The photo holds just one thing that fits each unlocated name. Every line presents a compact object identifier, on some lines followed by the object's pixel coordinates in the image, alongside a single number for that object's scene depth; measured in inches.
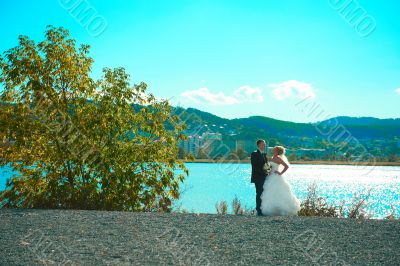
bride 470.9
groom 487.2
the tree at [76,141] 494.9
